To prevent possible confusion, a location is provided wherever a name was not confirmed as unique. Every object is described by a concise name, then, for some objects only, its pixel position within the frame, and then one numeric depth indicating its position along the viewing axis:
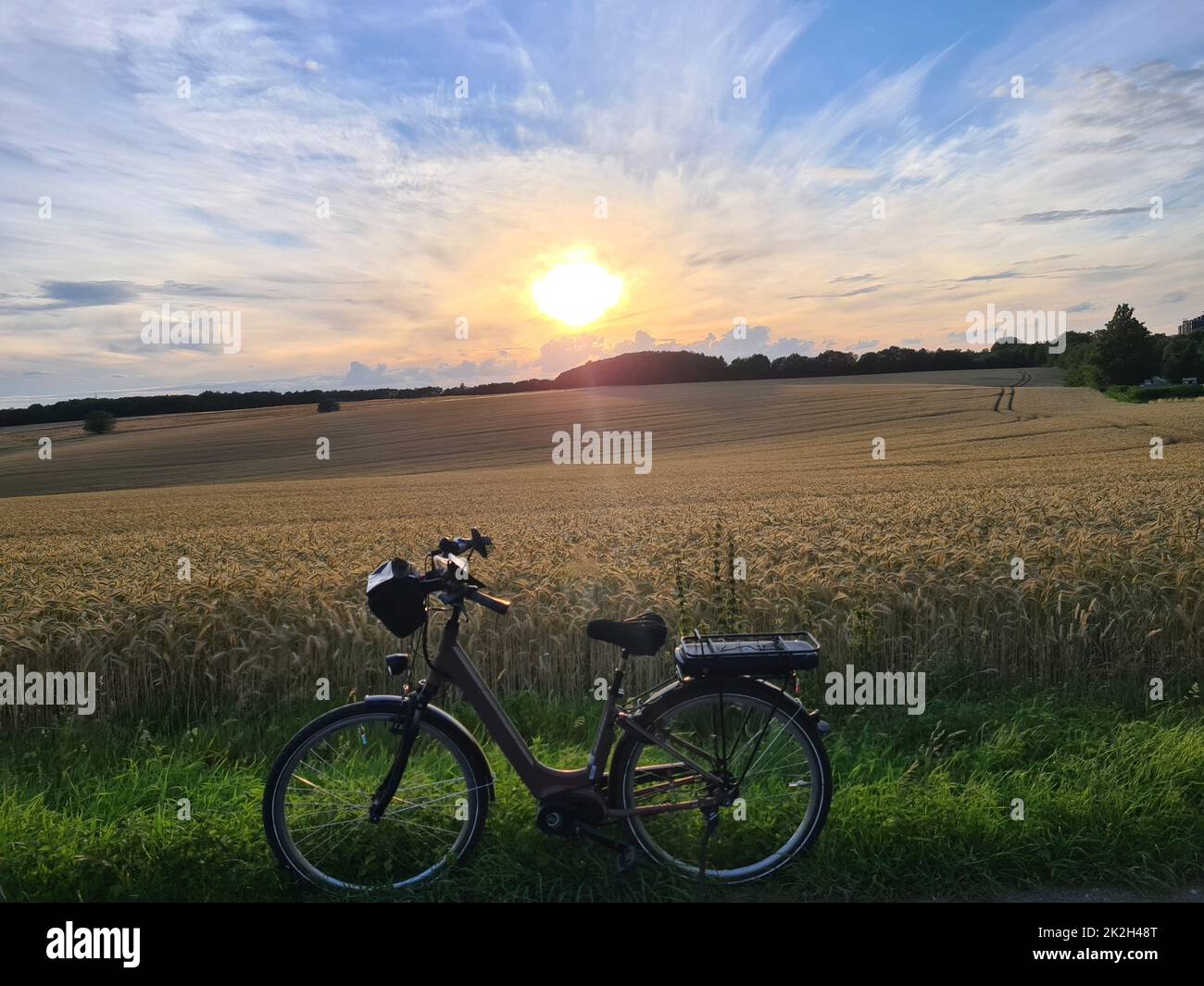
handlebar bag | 4.16
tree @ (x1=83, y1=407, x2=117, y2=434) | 81.19
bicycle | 4.23
